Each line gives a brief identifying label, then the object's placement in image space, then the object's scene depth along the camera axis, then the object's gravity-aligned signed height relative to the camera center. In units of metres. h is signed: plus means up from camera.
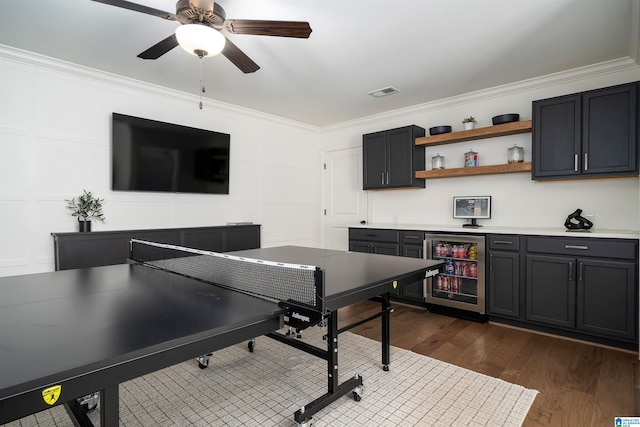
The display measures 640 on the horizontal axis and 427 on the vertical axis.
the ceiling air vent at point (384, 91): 4.17 +1.53
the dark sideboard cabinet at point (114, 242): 3.19 -0.37
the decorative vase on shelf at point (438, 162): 4.55 +0.67
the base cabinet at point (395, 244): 4.23 -0.47
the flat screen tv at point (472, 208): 4.19 +0.03
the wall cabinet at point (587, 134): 3.06 +0.76
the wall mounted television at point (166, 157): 3.75 +0.64
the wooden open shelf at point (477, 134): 3.75 +0.94
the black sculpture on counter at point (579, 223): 3.39 -0.12
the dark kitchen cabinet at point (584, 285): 2.89 -0.70
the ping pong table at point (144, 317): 0.86 -0.40
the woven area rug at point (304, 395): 2.00 -1.28
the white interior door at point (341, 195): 5.70 +0.26
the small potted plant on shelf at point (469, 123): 4.19 +1.12
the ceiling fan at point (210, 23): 2.02 +1.21
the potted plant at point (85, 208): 3.45 +0.00
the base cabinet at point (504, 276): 3.49 -0.71
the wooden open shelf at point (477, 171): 3.73 +0.50
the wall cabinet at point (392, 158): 4.63 +0.76
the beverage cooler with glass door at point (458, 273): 3.75 -0.75
